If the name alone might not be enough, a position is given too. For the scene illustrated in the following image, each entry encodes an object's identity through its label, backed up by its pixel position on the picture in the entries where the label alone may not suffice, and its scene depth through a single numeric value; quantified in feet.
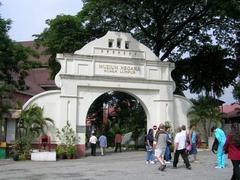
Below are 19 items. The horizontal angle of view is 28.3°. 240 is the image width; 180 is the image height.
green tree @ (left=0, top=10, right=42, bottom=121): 91.29
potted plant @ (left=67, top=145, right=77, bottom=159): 88.13
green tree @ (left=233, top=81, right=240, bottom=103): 125.86
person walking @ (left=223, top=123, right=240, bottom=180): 43.98
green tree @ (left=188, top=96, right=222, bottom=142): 103.09
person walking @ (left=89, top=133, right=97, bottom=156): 98.58
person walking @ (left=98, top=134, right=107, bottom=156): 102.80
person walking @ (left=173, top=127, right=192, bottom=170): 61.67
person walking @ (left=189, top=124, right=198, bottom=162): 72.03
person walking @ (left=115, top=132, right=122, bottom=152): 116.88
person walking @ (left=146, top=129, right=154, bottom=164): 72.33
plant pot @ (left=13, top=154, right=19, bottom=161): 83.15
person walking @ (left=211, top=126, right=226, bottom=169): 61.31
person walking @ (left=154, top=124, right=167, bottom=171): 59.41
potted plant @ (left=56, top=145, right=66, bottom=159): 87.35
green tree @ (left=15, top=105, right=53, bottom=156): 86.69
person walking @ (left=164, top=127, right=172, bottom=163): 71.66
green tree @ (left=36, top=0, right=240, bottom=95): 118.21
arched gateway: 92.73
